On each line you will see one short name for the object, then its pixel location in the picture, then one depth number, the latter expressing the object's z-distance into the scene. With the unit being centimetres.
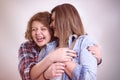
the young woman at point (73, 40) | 129
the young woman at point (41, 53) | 136
